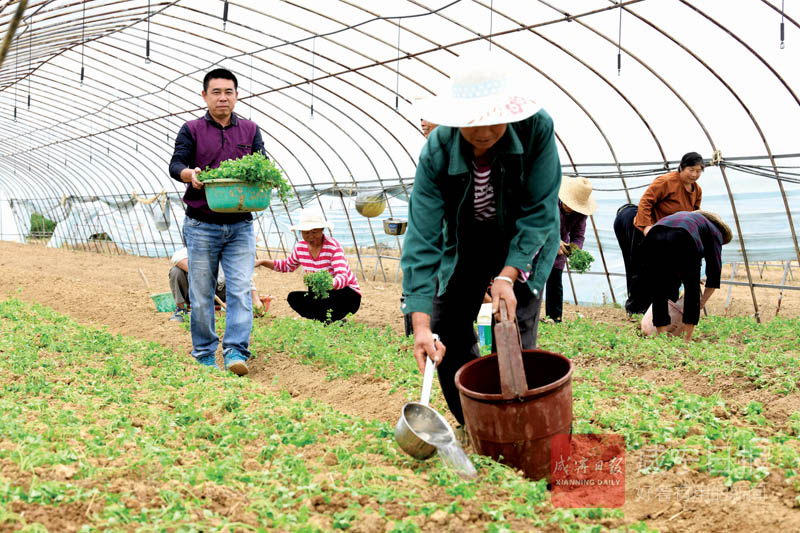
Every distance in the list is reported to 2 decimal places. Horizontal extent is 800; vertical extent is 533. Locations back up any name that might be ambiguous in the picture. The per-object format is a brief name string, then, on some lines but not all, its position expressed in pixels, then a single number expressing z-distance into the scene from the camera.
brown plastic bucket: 2.51
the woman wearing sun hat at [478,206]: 2.45
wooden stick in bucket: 2.48
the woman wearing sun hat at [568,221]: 7.07
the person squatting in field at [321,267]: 6.43
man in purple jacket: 4.87
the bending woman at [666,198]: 6.68
